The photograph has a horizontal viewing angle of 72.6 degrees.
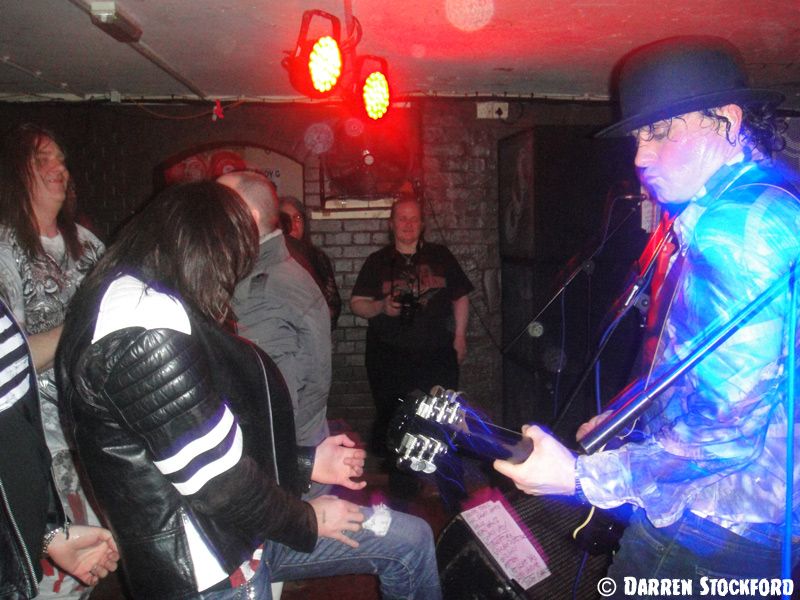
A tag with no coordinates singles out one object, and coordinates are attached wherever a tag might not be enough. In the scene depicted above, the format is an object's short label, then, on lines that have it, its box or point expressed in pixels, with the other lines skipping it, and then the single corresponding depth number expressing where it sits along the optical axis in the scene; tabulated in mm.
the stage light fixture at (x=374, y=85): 3441
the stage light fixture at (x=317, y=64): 2783
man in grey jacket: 2369
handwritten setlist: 2111
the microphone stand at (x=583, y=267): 2455
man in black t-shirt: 3957
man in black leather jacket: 1188
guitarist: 1120
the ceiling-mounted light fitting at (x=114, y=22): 2637
